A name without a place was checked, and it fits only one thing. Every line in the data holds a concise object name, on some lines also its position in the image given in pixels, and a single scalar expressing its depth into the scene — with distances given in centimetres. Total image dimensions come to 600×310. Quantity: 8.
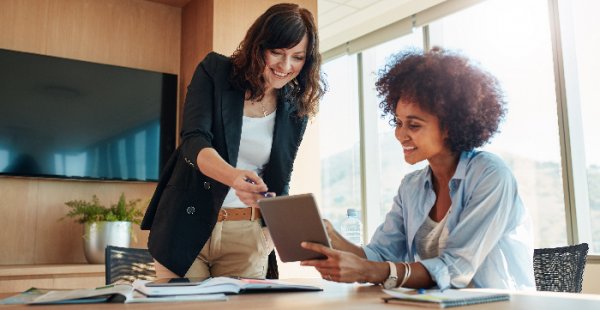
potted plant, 321
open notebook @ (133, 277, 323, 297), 100
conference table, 87
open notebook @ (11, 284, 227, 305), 92
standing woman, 149
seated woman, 124
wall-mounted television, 323
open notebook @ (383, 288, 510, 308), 88
